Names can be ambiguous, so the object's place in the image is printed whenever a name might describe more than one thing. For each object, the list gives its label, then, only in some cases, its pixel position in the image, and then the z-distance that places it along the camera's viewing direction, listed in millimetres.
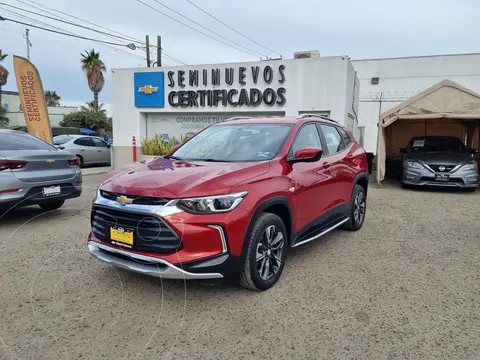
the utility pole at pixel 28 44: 31842
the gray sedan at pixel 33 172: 5395
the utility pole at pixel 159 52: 21234
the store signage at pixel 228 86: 12914
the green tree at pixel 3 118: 30402
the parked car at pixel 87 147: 15477
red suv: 2967
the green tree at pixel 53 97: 52644
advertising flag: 12336
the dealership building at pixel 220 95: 12281
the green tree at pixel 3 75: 35316
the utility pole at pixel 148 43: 21252
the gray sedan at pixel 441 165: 9492
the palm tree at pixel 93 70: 36062
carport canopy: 9609
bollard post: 14922
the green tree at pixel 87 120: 34594
